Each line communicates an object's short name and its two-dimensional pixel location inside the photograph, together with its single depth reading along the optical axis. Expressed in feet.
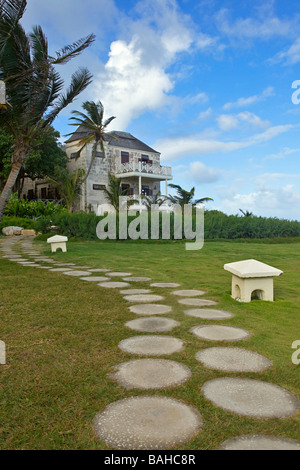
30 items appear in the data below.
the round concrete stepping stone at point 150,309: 10.77
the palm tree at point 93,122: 83.92
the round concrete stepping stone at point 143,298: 12.59
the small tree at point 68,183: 82.28
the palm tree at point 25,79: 25.70
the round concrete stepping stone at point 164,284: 15.85
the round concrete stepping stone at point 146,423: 4.42
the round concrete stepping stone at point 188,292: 13.64
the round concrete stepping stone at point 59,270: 19.84
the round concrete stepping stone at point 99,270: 20.20
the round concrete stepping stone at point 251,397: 5.13
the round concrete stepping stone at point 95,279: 16.86
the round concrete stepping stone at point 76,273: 18.69
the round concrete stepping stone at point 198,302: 12.03
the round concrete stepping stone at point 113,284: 15.10
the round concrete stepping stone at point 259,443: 4.28
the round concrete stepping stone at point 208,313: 10.31
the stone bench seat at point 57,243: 30.68
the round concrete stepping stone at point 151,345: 7.47
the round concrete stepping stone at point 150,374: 5.96
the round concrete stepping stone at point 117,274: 18.74
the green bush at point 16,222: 60.47
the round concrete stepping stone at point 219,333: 8.40
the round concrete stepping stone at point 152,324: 9.02
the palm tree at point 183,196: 67.92
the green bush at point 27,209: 66.90
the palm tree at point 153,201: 77.87
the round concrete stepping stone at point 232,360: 6.64
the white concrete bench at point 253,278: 11.80
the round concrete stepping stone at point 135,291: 14.01
